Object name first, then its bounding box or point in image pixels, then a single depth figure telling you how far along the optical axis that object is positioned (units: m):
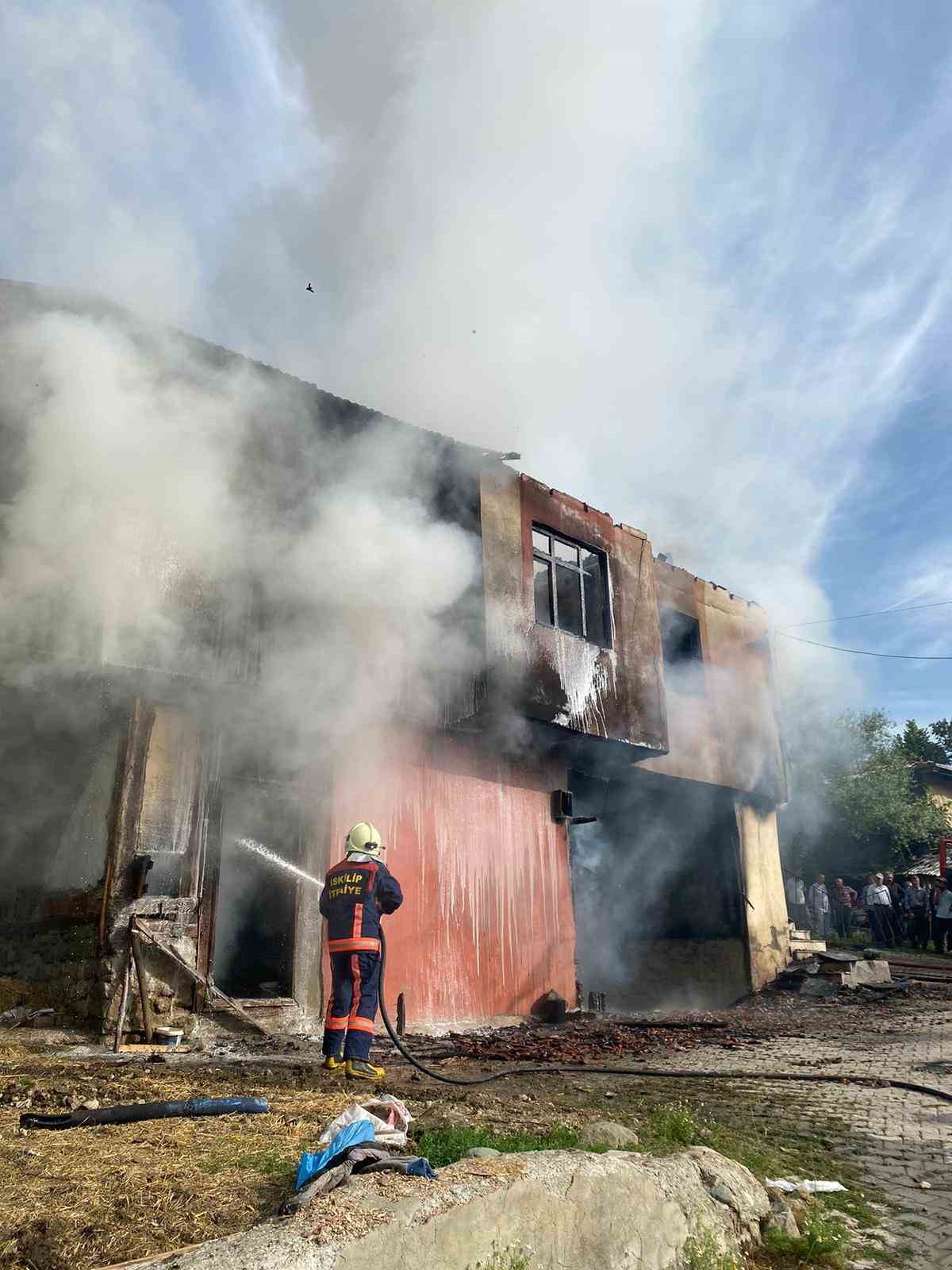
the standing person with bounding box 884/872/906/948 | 19.27
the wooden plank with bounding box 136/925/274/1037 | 8.04
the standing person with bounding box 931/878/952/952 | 17.19
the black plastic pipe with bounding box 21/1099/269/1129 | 3.78
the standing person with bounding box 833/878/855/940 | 21.55
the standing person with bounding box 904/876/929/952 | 18.88
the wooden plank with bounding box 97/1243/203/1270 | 2.21
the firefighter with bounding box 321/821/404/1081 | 6.06
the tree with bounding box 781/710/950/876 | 27.81
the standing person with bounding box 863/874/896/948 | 19.09
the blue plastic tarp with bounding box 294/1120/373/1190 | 2.83
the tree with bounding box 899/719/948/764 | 39.59
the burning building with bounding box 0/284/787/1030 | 8.57
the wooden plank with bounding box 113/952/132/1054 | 7.26
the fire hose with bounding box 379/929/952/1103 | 6.26
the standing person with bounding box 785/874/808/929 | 22.34
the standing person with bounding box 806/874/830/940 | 21.12
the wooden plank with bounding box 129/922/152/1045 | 7.66
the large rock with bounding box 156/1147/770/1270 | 2.29
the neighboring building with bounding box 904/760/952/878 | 31.68
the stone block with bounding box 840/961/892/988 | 13.83
